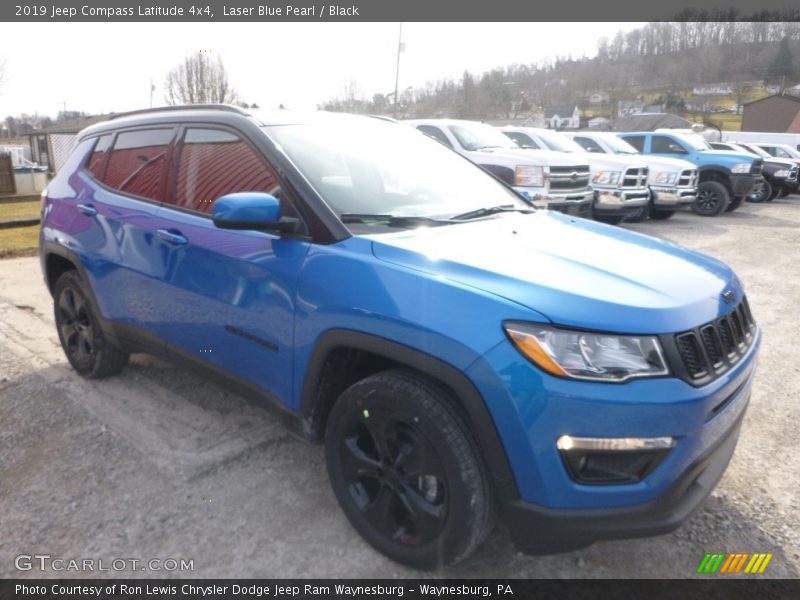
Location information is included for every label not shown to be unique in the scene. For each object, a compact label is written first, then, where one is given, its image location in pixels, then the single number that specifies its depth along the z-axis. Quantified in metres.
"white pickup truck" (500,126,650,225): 11.97
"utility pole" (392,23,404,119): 18.98
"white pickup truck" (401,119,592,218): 10.26
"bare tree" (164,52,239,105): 35.41
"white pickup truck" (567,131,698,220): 13.22
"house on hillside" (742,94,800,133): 45.75
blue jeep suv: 2.01
